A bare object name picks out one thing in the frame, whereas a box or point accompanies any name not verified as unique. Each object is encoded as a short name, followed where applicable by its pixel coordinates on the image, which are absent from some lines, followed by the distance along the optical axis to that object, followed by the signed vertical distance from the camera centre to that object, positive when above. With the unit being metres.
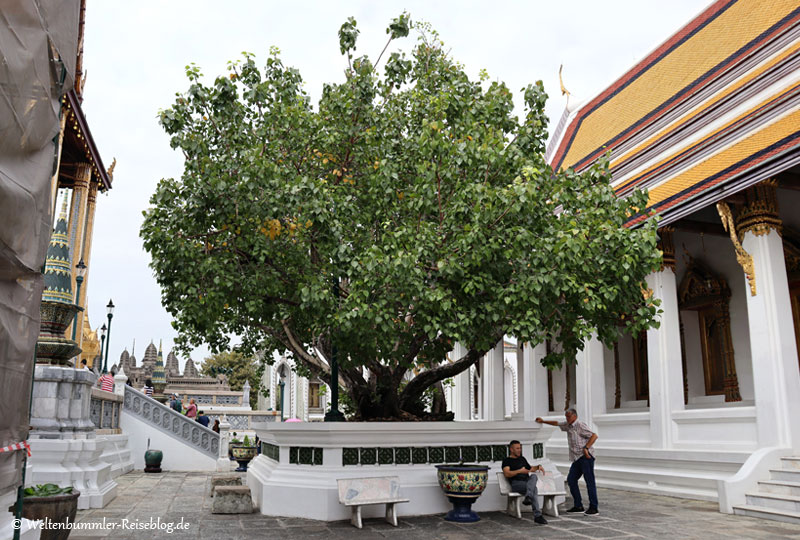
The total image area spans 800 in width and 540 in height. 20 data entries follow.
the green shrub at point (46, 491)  6.30 -1.03
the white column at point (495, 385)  19.61 +0.12
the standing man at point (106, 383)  17.89 +0.08
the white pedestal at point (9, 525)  4.45 -0.98
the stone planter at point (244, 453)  15.30 -1.55
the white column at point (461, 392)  23.59 -0.13
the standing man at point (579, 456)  9.13 -0.95
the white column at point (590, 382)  14.65 +0.17
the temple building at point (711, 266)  10.20 +2.46
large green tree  8.23 +2.20
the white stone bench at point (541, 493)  8.84 -1.40
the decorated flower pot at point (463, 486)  8.48 -1.27
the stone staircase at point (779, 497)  8.79 -1.46
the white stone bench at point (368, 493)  8.05 -1.32
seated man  8.73 -1.15
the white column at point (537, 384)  17.80 +0.14
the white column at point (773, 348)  9.91 +0.66
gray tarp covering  3.99 +1.38
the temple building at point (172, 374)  52.26 +1.13
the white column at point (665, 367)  12.29 +0.44
